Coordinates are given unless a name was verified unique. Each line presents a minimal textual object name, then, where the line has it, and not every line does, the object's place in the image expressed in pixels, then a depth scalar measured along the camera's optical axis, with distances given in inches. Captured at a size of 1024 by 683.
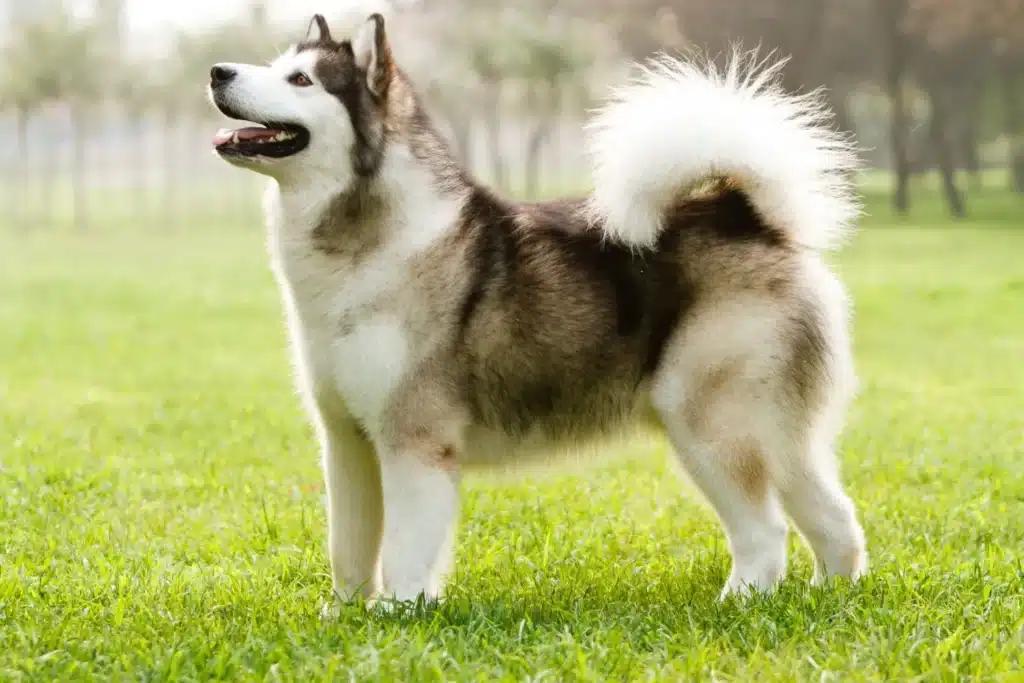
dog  156.4
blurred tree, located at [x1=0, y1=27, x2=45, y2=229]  1555.1
